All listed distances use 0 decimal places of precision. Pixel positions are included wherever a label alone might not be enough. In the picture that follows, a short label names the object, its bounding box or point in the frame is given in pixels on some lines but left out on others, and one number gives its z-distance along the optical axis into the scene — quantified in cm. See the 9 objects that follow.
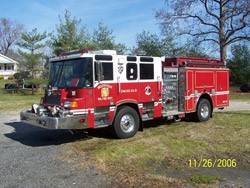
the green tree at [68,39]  2759
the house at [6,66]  7244
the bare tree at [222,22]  2948
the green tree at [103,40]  2944
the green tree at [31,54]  3008
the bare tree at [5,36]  9069
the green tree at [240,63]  3406
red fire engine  823
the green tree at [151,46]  3077
